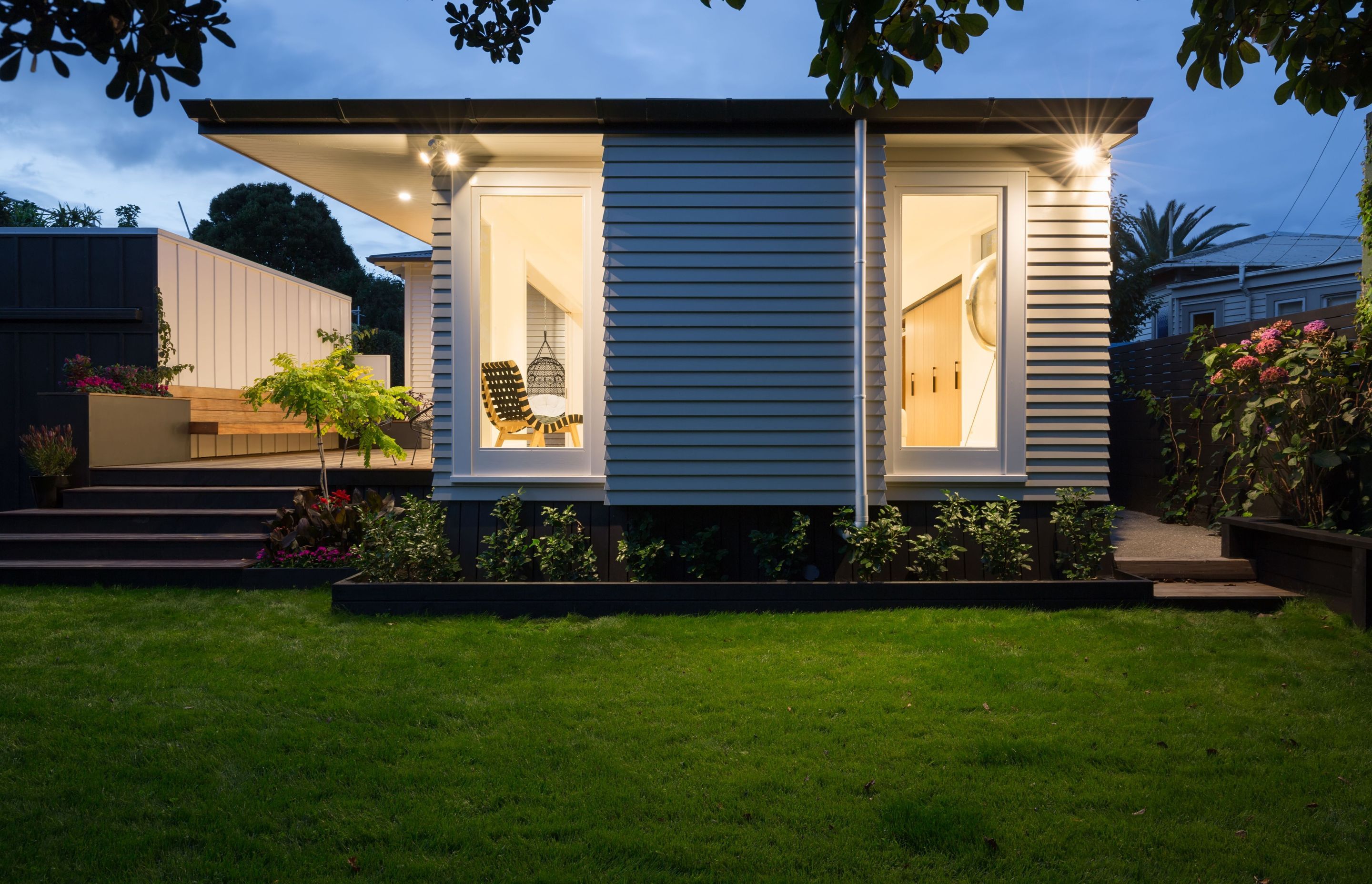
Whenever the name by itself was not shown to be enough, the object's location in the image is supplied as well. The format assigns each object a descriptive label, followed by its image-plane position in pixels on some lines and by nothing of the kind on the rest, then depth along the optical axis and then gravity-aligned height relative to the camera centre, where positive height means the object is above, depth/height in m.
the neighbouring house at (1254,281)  13.22 +2.99
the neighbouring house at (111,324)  7.12 +1.15
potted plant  5.80 -0.13
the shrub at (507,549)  4.70 -0.67
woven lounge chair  5.63 +0.32
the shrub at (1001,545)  4.63 -0.63
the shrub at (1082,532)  4.67 -0.56
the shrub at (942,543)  4.64 -0.63
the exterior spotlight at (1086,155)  4.82 +1.79
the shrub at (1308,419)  4.41 +0.12
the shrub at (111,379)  6.54 +0.57
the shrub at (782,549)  4.64 -0.66
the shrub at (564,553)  4.66 -0.68
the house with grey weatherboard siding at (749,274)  4.62 +1.04
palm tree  23.34 +6.51
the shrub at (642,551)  4.70 -0.67
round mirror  6.07 +1.12
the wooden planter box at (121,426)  6.07 +0.14
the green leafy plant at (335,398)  5.49 +0.32
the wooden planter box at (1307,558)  4.06 -0.71
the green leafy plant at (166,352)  7.41 +0.89
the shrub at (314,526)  5.23 -0.58
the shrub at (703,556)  4.71 -0.71
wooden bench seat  7.59 +0.29
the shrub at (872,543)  4.51 -0.61
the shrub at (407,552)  4.58 -0.66
